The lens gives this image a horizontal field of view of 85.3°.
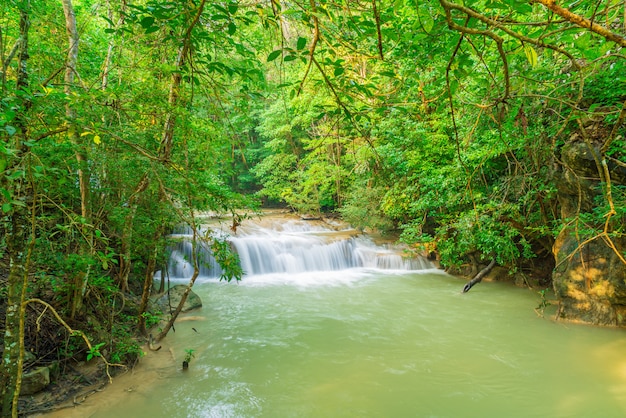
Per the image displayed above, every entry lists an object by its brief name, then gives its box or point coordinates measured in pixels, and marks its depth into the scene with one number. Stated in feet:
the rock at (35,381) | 11.07
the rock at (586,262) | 16.65
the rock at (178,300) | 20.47
